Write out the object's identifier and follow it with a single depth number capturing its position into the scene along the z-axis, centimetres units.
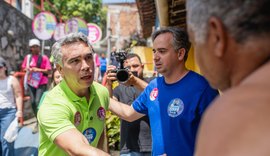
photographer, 313
